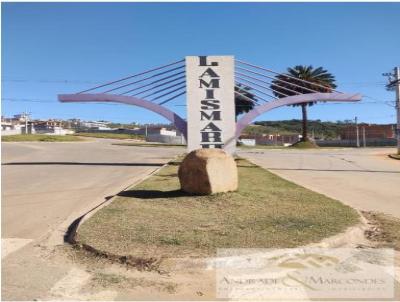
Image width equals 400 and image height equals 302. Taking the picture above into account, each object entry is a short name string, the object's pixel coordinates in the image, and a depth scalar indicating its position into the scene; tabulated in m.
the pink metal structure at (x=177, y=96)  24.42
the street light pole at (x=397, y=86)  34.90
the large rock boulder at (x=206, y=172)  10.34
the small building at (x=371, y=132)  99.34
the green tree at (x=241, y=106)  68.12
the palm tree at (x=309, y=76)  62.97
